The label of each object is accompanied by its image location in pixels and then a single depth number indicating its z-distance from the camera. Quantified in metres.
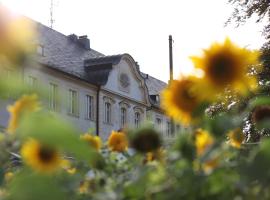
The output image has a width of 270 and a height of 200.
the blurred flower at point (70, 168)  2.72
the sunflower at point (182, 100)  2.18
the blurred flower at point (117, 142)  3.11
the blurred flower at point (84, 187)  2.39
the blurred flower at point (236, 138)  2.97
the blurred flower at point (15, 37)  1.22
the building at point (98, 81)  48.10
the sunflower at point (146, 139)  2.01
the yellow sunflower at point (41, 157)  1.80
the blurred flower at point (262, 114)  2.71
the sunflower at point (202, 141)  2.29
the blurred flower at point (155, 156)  2.24
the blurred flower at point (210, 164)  2.10
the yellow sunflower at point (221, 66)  2.03
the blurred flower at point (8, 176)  2.77
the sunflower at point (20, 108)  2.09
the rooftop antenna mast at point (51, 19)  55.95
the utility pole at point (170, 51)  36.32
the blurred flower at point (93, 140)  3.02
